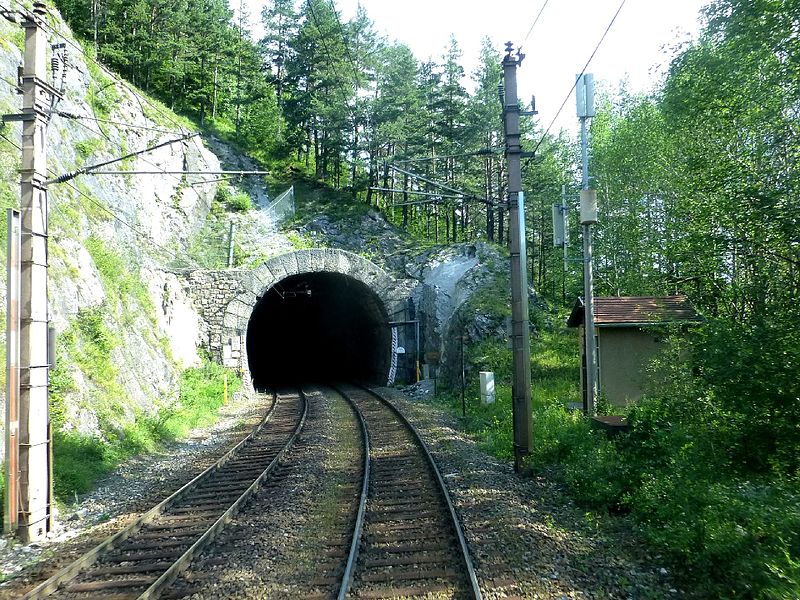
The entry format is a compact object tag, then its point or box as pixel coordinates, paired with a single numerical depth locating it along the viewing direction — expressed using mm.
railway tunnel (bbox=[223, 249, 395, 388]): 22391
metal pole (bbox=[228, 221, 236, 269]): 23375
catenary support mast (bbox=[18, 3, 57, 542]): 7105
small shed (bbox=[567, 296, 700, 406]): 14148
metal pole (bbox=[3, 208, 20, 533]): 6902
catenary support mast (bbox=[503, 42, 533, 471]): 9578
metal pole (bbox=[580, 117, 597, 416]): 12008
